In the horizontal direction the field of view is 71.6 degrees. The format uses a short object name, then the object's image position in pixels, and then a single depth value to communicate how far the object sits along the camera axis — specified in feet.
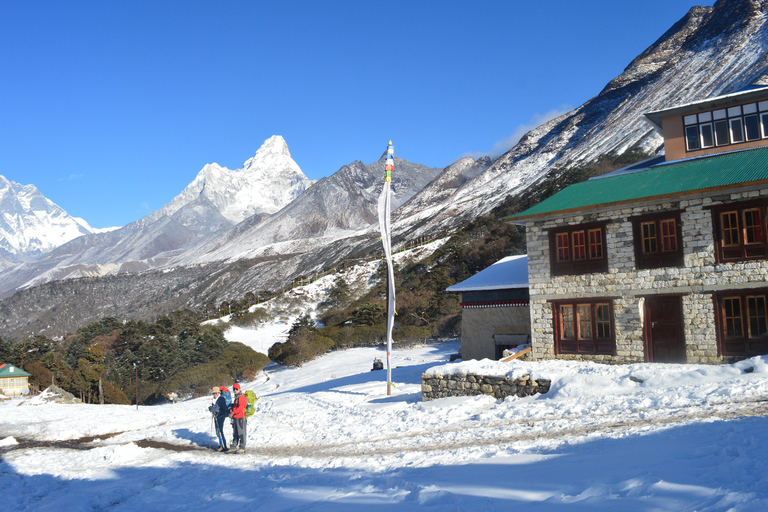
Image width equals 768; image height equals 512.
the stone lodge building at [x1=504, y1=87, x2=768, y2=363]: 45.96
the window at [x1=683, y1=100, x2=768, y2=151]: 57.11
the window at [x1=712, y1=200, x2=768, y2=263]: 45.19
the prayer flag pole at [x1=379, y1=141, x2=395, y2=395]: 55.72
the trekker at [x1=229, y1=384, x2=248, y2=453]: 37.09
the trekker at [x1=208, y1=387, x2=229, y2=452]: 38.45
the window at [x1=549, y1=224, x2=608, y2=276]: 53.21
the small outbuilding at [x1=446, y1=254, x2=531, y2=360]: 65.87
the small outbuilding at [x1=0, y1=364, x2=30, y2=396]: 112.64
